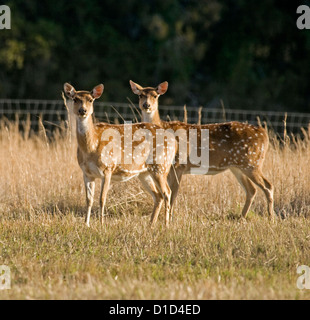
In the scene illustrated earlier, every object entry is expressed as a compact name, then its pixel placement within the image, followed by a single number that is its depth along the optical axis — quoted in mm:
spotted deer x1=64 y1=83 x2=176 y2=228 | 15742
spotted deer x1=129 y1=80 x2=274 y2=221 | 17375
